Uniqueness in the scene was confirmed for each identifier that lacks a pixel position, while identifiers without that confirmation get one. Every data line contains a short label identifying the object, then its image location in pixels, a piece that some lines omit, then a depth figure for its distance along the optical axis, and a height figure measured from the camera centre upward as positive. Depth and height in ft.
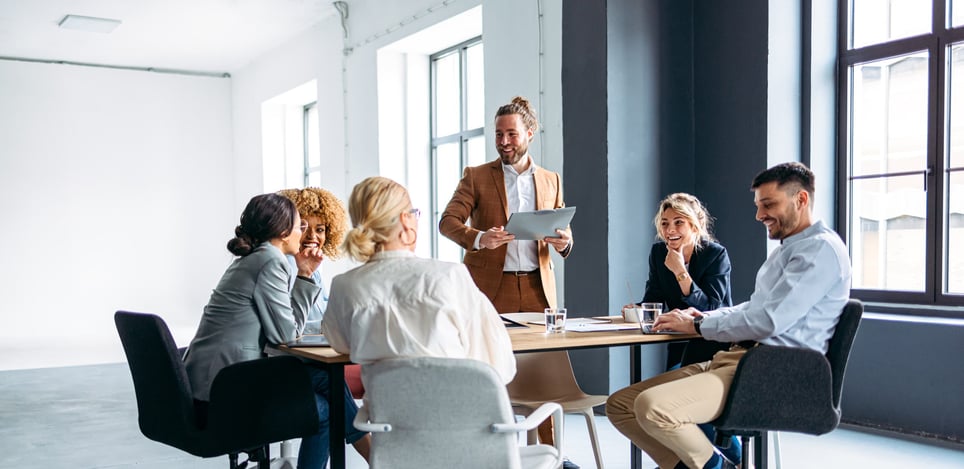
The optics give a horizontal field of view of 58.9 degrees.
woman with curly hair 11.06 -0.05
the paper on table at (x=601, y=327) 9.48 -1.32
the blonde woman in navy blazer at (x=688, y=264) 10.32 -0.67
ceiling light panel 29.27 +6.73
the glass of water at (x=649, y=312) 9.48 -1.13
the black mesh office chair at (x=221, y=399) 7.99 -1.75
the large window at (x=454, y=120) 23.36 +2.63
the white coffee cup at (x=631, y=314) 10.12 -1.23
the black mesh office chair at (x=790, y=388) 7.87 -1.67
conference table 7.60 -1.30
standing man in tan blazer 11.63 -0.03
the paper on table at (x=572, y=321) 10.37 -1.35
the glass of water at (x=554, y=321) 9.19 -1.18
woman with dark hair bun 8.50 -0.93
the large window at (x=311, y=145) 34.22 +2.79
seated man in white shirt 8.01 -1.05
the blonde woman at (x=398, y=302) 6.56 -0.69
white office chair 6.19 -1.51
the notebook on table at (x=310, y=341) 8.32 -1.28
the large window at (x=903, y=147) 14.10 +1.04
